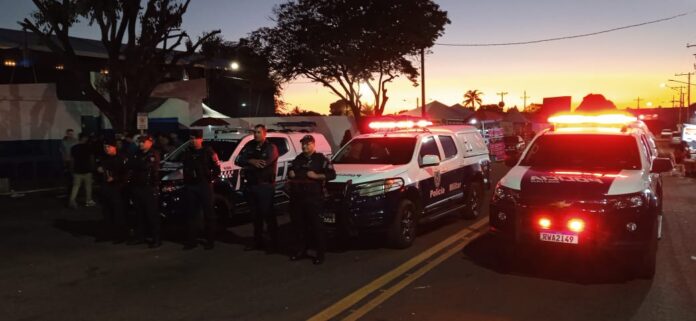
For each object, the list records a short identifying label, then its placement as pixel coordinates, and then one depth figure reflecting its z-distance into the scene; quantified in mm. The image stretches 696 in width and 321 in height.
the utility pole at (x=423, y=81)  31141
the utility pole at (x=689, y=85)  72475
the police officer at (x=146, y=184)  8102
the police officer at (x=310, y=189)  6957
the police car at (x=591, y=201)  5855
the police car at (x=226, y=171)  9047
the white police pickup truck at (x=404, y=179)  7527
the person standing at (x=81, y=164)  12445
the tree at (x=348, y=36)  28547
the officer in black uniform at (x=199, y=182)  7977
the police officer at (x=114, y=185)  8758
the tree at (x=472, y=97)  119375
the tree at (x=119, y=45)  17797
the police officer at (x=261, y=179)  7723
